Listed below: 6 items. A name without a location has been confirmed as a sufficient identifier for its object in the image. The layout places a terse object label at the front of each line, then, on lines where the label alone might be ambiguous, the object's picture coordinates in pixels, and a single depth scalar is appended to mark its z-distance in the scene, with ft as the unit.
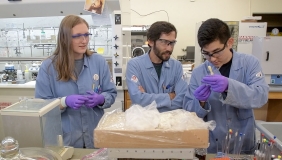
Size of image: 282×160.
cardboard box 2.46
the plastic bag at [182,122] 2.52
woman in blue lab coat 4.79
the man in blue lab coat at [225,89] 3.70
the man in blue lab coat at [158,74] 5.14
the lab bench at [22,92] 8.95
